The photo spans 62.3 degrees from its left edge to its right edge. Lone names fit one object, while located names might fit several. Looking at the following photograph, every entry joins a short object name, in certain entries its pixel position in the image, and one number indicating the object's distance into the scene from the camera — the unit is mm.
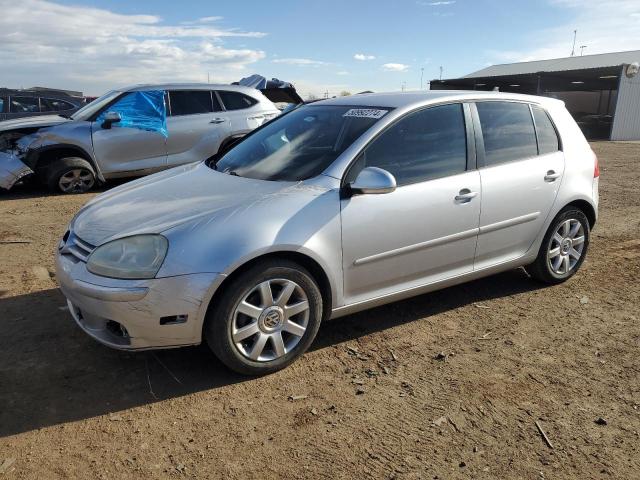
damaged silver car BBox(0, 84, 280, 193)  8062
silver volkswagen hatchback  2896
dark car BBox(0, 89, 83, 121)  13258
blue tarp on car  8383
